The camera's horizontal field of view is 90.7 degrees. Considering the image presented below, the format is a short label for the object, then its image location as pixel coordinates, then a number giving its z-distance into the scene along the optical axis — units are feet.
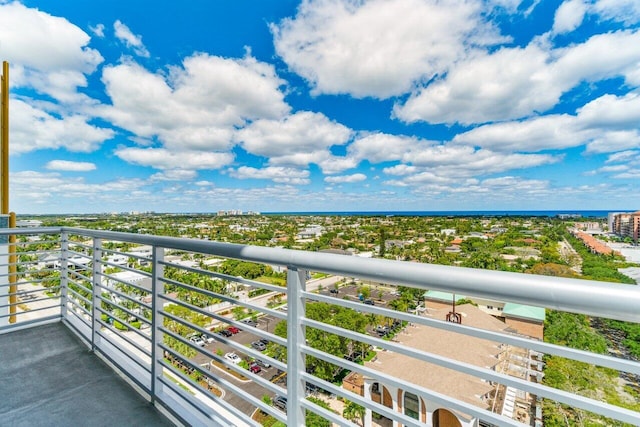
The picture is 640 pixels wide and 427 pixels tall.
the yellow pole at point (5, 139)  16.02
